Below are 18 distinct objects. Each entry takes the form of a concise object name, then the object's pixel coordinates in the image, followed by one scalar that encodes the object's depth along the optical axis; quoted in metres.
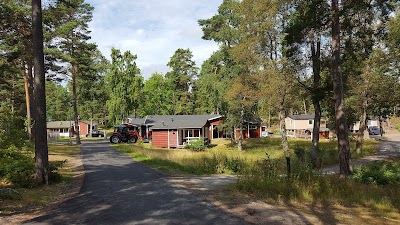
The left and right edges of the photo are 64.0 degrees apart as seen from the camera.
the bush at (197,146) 32.47
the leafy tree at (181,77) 66.25
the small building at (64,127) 69.12
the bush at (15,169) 10.89
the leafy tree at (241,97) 26.83
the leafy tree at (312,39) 13.87
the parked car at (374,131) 60.25
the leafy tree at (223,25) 33.38
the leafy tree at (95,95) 69.19
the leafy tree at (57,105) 84.94
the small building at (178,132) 39.16
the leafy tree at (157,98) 68.19
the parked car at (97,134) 63.12
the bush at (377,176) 13.04
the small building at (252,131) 47.91
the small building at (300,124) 62.19
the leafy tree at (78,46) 33.00
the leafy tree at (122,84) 42.81
